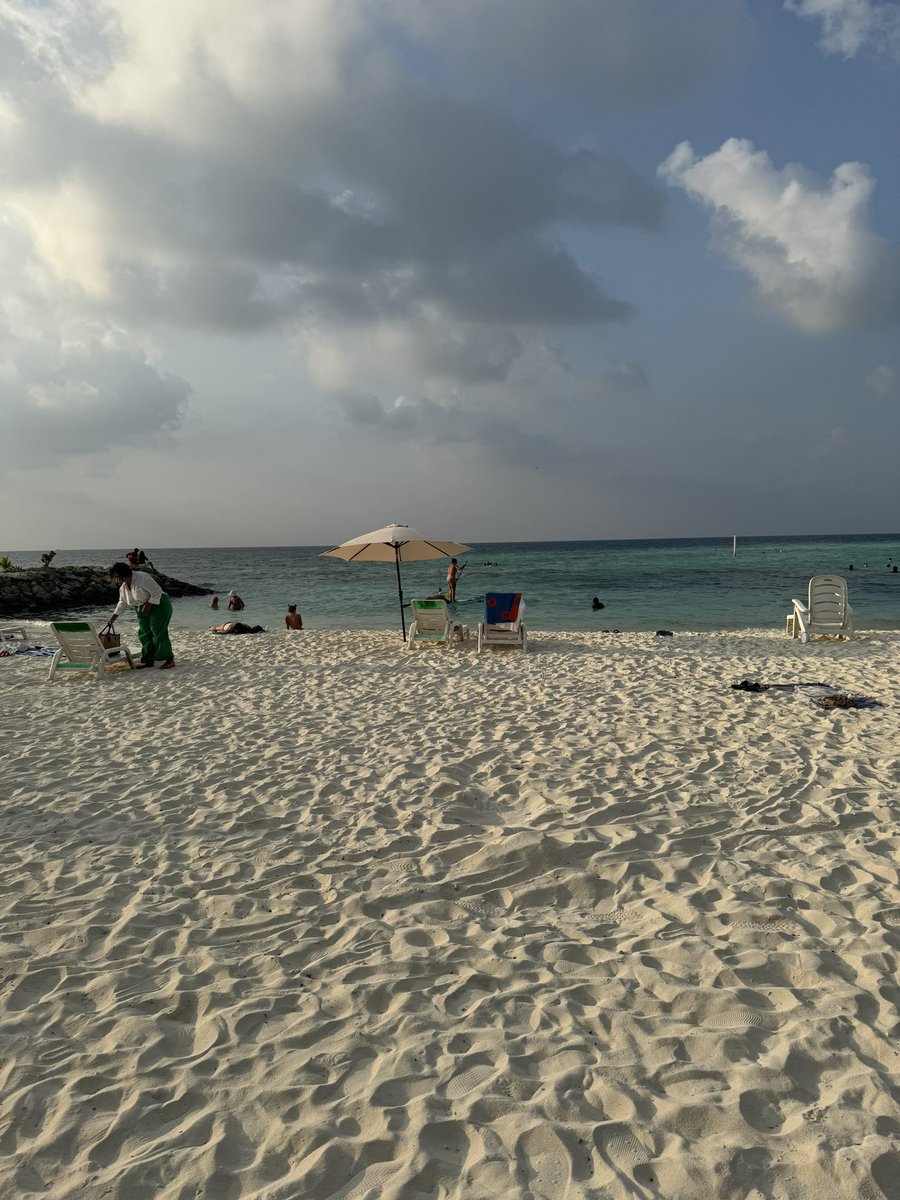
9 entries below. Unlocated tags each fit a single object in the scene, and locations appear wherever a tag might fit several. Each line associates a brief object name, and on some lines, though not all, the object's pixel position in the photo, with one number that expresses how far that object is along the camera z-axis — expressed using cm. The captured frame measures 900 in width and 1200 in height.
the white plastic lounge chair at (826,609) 1241
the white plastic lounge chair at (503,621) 1157
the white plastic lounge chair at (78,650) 959
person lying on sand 1527
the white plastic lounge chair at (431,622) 1180
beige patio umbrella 1255
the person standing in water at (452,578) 2000
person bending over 959
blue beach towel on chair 1186
